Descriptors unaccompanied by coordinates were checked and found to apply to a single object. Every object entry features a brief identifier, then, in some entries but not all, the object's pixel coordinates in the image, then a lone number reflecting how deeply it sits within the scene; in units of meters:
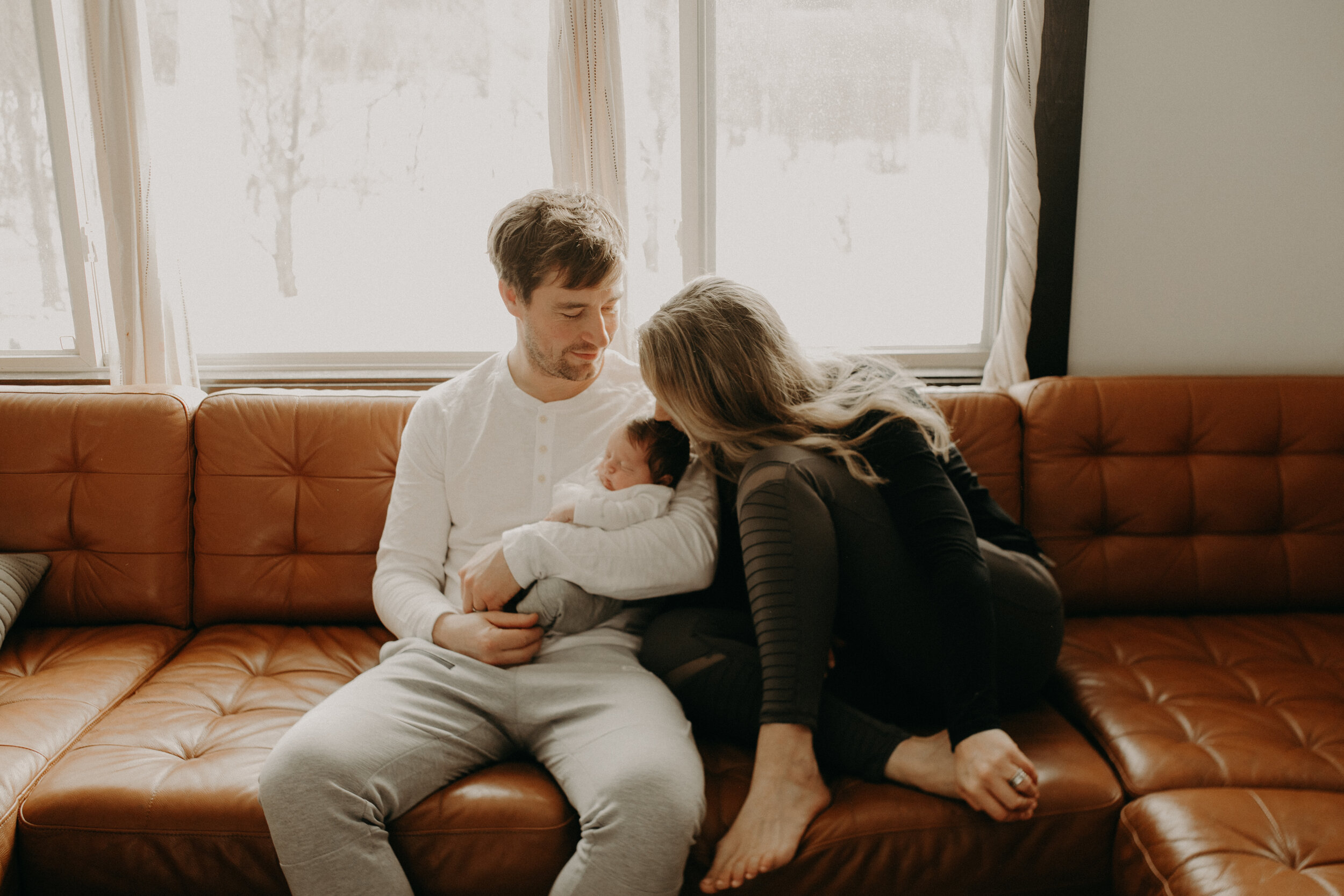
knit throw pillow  1.74
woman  1.24
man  1.16
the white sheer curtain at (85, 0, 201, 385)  2.12
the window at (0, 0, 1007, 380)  2.26
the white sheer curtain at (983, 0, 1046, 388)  2.06
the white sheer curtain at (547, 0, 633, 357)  2.07
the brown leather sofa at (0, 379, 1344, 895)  1.24
